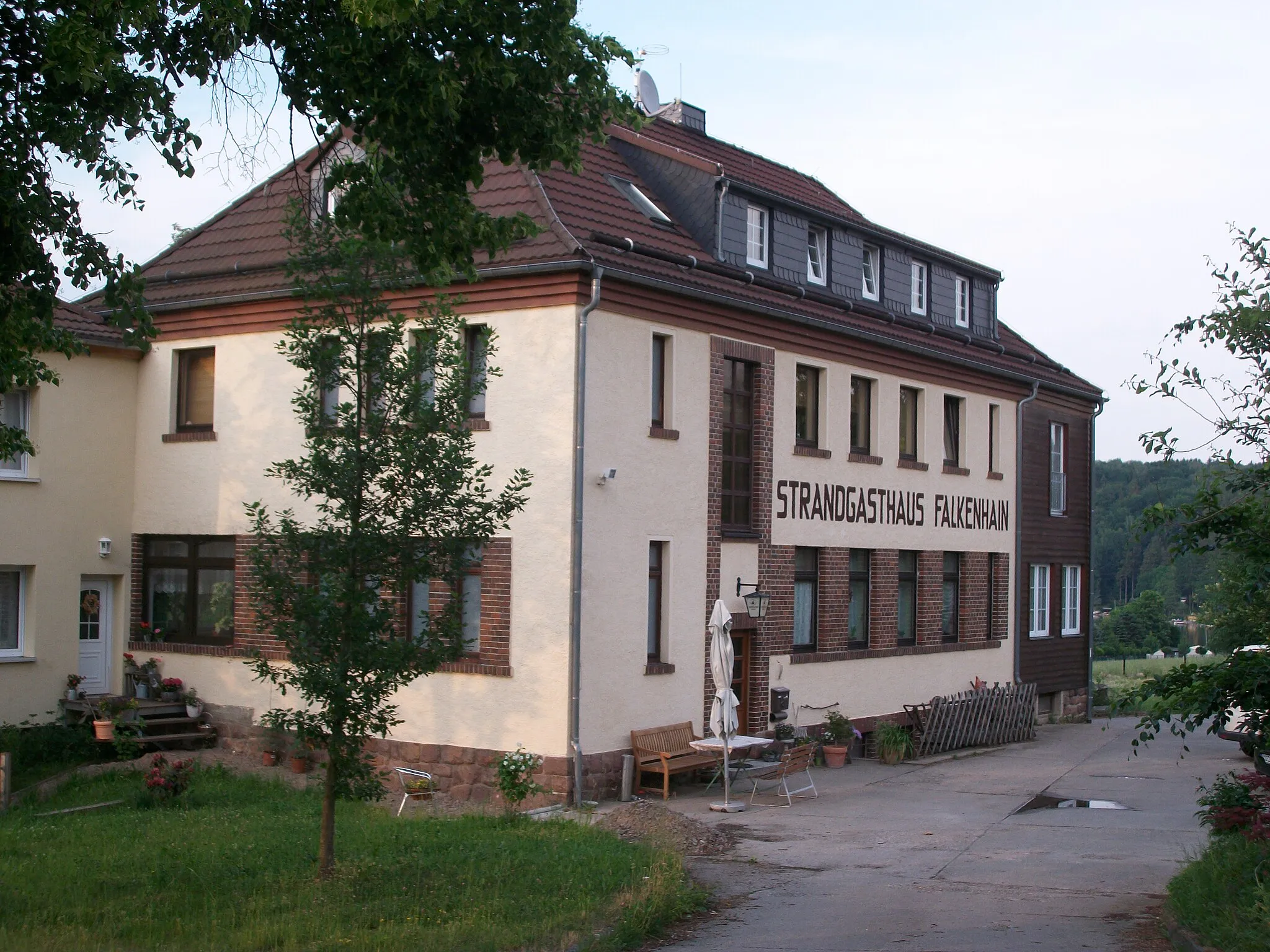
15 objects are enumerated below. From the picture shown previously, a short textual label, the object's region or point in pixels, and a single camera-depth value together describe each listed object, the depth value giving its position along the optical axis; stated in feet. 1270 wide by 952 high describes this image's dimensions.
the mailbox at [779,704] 68.28
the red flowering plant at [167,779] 54.80
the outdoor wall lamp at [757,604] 64.95
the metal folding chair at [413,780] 55.42
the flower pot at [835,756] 70.95
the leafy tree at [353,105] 32.83
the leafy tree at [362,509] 36.70
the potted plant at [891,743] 73.56
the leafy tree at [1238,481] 32.04
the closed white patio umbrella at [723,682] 56.13
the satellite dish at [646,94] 82.28
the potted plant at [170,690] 69.46
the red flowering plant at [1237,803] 35.55
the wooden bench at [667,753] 58.90
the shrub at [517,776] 54.70
